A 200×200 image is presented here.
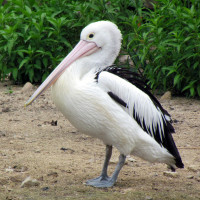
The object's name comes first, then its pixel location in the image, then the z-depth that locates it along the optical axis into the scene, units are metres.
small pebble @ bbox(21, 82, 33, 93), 13.29
